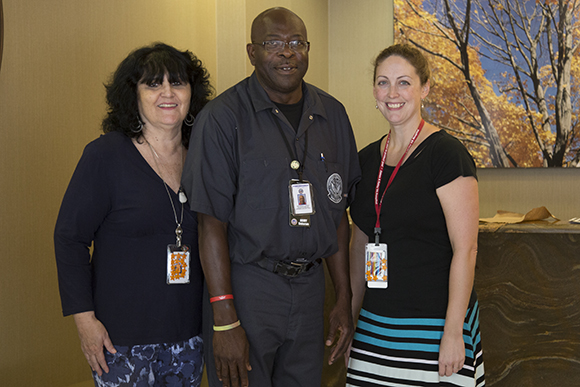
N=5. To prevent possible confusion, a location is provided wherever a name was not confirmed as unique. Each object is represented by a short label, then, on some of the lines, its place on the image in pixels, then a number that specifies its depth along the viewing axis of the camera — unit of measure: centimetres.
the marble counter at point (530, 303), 230
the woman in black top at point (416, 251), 168
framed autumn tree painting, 383
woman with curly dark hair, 165
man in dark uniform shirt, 165
